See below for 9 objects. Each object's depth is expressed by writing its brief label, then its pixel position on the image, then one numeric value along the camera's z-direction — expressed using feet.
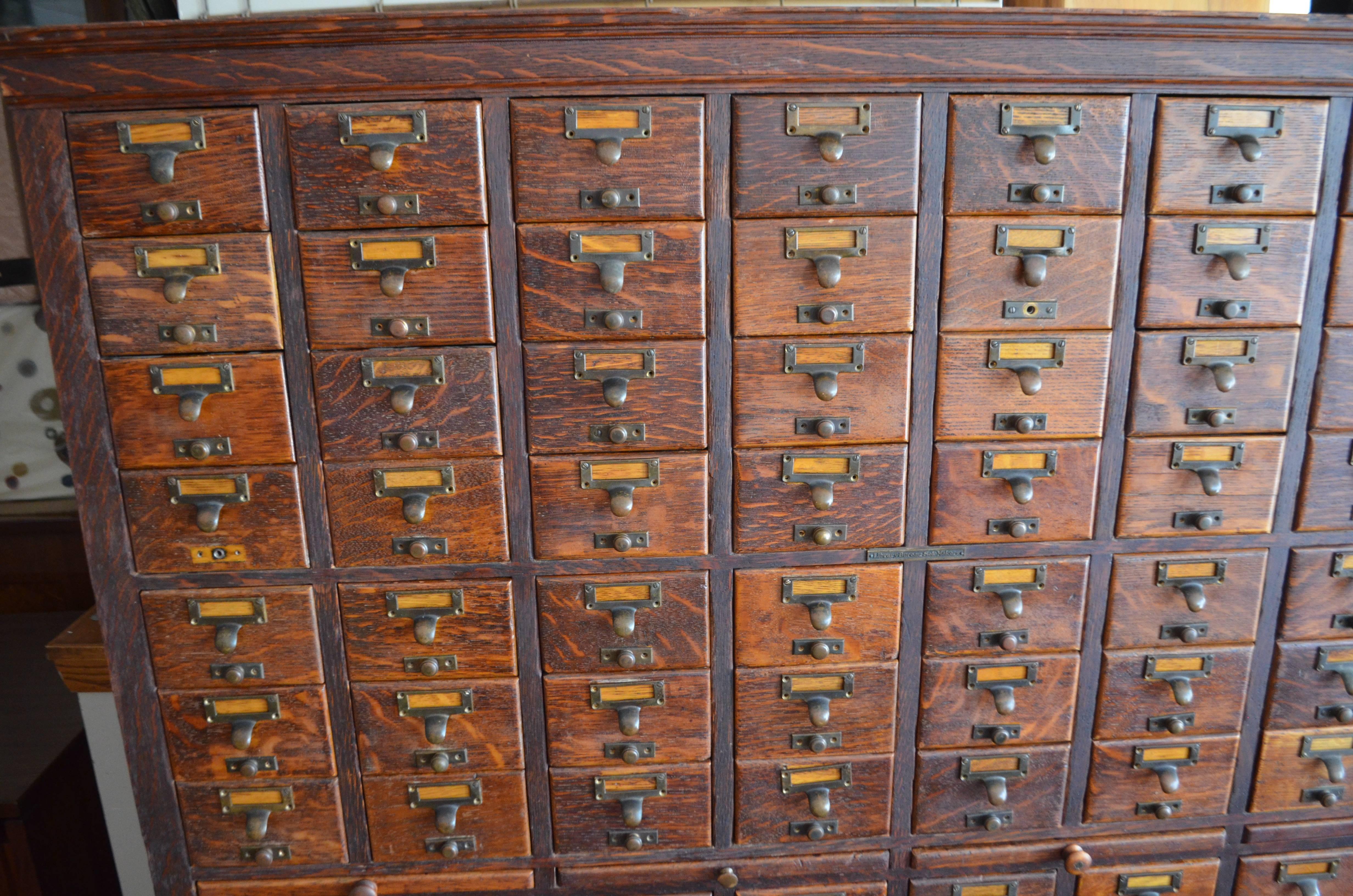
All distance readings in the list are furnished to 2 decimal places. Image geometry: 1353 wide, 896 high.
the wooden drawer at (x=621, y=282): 5.23
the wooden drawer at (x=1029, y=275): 5.39
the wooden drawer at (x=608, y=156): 5.09
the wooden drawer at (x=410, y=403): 5.33
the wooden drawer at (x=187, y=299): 5.15
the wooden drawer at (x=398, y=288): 5.18
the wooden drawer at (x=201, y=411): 5.27
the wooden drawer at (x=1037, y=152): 5.24
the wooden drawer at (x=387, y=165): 5.05
